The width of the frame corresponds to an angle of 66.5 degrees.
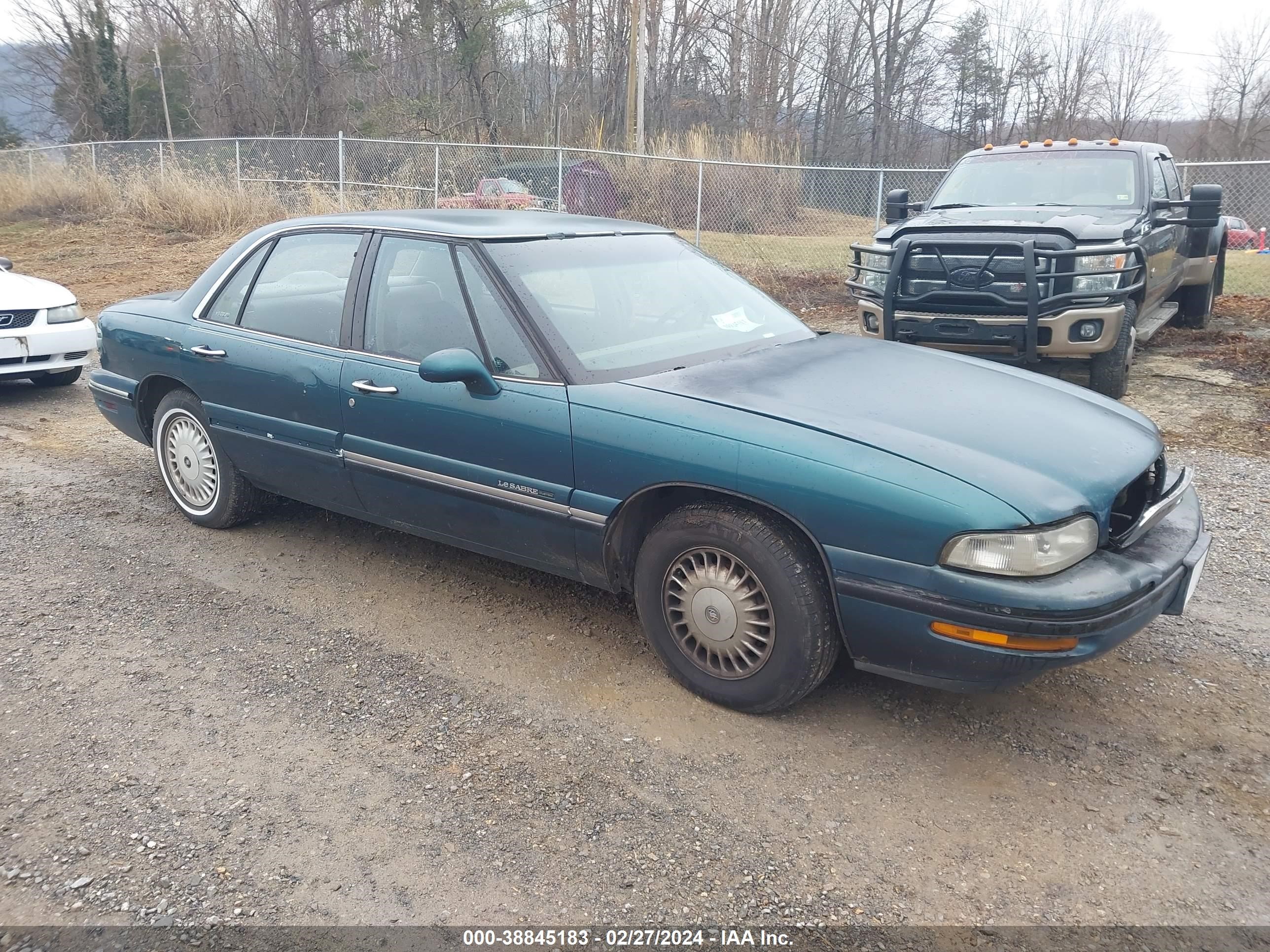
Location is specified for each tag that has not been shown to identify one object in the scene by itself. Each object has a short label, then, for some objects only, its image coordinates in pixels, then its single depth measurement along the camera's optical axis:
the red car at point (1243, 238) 23.73
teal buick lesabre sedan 2.76
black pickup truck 6.80
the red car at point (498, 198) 16.17
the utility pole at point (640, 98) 21.16
